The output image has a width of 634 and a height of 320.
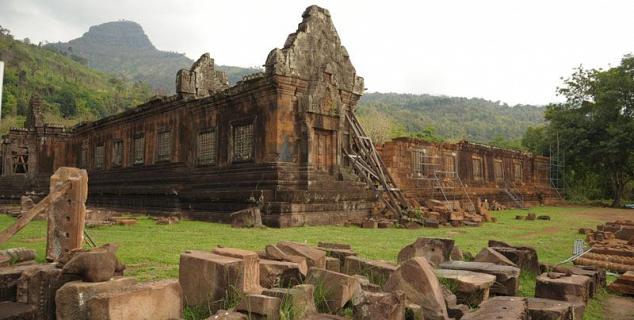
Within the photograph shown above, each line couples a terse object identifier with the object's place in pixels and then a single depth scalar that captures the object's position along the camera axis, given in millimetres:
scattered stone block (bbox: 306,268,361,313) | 3988
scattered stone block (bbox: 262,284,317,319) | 3586
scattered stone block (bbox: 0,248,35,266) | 5165
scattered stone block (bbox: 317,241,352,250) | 6190
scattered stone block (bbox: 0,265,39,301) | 3928
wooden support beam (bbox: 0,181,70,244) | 4734
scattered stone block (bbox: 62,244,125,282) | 3646
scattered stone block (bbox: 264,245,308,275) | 4593
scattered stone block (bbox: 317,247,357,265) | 5494
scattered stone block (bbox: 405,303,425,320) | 3725
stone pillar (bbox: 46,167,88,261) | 5141
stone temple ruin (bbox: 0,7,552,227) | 12906
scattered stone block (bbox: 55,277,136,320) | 3402
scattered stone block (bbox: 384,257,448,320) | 3877
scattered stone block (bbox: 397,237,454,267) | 5875
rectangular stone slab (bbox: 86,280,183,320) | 3143
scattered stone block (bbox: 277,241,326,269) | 4859
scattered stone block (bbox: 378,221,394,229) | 12141
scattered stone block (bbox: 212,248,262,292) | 3908
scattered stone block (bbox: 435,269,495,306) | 4512
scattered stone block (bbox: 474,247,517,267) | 5519
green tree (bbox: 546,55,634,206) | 28109
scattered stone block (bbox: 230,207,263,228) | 11430
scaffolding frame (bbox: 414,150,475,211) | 20141
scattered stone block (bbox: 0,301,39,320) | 3512
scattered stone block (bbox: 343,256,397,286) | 4738
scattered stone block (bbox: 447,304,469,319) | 4004
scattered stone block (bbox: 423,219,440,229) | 12180
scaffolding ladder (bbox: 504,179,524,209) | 26541
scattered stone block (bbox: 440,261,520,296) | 4824
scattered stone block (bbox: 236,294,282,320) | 3434
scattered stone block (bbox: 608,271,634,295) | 5207
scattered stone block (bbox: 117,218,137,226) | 11852
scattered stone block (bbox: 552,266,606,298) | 5141
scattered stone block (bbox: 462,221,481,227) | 13094
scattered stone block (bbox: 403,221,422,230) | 11992
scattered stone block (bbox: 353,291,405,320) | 3432
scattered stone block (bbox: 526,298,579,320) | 3760
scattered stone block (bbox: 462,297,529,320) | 3517
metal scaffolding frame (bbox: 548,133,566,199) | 31594
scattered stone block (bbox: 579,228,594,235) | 11481
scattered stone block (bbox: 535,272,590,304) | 4512
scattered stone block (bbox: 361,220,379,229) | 12047
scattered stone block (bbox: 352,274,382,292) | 4047
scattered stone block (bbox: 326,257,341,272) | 5098
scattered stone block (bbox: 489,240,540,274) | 5863
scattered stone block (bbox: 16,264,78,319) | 3732
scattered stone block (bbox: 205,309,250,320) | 3279
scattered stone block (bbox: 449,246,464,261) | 6168
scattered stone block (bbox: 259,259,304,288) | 4328
